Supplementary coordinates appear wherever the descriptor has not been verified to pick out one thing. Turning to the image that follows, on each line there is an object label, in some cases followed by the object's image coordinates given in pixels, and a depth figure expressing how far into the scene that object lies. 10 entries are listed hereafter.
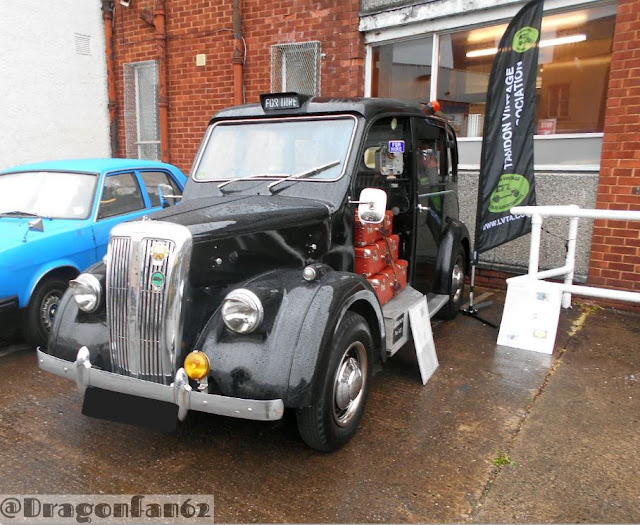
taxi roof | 3.76
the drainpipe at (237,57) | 7.98
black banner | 4.81
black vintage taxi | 2.62
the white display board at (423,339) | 3.89
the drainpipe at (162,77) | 8.77
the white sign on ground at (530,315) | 4.55
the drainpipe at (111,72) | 9.41
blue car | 4.29
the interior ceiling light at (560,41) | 5.96
